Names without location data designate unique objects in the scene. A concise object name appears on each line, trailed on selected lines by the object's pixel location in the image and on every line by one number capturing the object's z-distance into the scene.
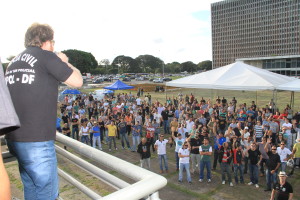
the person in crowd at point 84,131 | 12.84
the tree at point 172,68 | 148.75
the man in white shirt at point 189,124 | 12.67
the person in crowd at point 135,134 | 12.74
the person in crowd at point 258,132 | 11.38
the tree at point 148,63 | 160.75
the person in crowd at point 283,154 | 8.89
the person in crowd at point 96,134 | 12.91
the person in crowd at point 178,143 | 10.22
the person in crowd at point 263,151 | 9.15
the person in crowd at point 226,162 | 9.02
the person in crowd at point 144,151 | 10.01
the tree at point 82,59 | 94.04
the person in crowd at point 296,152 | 9.45
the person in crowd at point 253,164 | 8.88
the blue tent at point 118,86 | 22.74
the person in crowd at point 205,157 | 9.40
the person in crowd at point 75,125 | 14.36
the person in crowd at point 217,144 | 10.11
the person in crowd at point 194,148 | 10.07
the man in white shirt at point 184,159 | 9.32
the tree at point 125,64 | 145.88
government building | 112.25
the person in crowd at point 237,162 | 9.09
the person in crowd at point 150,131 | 12.80
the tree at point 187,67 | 162.00
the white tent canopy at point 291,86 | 12.41
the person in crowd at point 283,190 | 6.58
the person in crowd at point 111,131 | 13.04
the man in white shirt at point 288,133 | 11.20
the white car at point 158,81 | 64.72
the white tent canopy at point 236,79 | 13.05
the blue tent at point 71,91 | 25.82
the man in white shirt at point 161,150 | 10.18
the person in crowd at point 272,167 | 8.35
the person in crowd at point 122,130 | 13.39
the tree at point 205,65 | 162.62
